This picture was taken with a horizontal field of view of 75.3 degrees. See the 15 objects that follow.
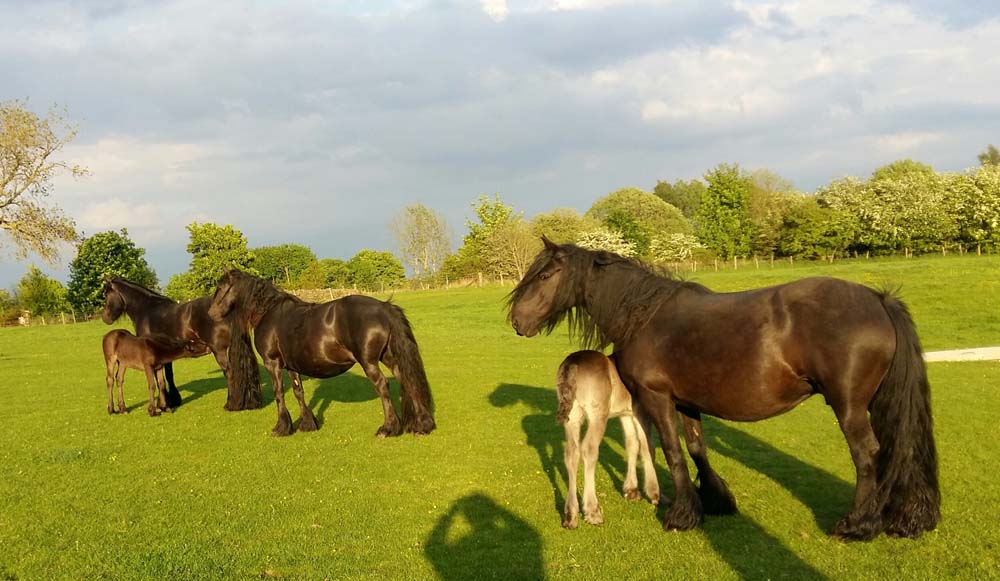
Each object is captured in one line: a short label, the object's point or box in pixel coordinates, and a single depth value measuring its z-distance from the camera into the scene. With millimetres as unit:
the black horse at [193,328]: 12102
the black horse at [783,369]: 4988
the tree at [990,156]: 89475
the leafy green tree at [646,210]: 87788
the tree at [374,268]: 83188
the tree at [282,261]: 89812
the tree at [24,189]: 28734
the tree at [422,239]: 84062
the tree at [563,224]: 73812
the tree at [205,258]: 63406
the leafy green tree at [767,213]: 61594
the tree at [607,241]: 65250
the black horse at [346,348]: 9758
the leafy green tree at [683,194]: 106312
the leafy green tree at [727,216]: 61750
